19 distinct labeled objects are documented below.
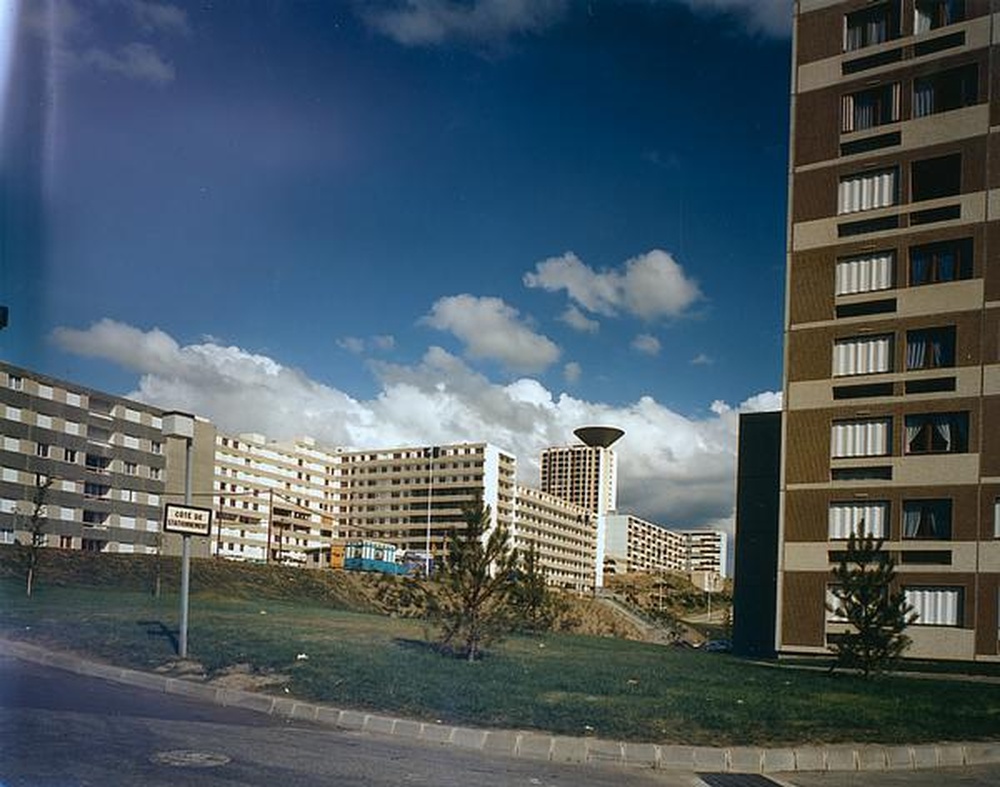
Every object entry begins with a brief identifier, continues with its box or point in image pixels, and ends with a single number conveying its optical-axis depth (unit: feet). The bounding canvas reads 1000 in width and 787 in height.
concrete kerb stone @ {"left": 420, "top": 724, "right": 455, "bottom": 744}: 36.45
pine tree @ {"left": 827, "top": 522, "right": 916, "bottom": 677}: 76.59
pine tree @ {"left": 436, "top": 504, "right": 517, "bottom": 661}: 59.88
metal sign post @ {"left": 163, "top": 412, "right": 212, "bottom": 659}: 51.88
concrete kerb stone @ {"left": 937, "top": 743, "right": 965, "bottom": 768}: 38.01
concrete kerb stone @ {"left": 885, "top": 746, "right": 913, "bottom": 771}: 36.63
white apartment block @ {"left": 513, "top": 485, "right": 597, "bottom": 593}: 170.71
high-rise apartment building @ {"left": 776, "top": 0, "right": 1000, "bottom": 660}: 99.45
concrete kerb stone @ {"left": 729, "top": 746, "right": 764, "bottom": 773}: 34.50
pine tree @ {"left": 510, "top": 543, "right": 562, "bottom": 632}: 63.67
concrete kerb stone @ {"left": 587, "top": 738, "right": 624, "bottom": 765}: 34.47
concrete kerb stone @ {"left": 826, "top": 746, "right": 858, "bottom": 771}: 35.37
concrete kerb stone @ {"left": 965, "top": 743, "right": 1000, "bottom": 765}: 38.73
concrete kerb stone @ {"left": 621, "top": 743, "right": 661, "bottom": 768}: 34.37
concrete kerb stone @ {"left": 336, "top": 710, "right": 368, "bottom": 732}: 38.22
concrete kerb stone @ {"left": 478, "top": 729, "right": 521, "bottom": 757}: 35.37
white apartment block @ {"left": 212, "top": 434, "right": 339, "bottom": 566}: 205.26
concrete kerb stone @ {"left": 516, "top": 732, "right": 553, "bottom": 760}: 34.83
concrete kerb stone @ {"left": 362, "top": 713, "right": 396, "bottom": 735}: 37.55
